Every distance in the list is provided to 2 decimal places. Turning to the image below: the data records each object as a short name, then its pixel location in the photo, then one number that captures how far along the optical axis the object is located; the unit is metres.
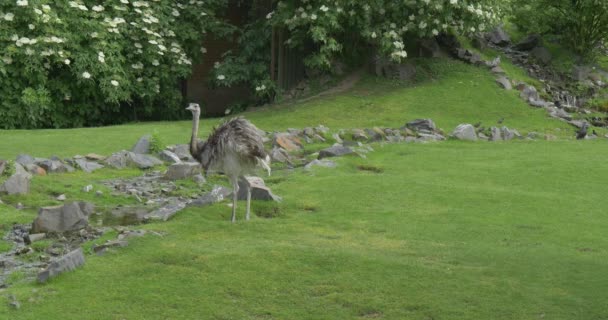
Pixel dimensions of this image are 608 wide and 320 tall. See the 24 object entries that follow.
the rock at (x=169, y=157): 15.04
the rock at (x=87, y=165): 13.91
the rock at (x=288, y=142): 15.92
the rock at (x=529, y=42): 24.88
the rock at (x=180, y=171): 13.68
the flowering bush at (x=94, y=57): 19.03
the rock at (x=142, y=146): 15.33
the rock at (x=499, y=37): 25.47
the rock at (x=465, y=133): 17.06
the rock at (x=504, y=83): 21.80
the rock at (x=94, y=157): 14.57
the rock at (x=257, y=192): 10.91
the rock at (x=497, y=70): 22.63
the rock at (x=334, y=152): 14.61
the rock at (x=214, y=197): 10.91
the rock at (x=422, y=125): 17.78
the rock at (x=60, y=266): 7.99
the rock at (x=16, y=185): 11.97
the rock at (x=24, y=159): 13.60
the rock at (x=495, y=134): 17.42
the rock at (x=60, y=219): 10.02
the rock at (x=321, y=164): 13.62
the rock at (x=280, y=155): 15.00
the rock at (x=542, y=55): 24.42
